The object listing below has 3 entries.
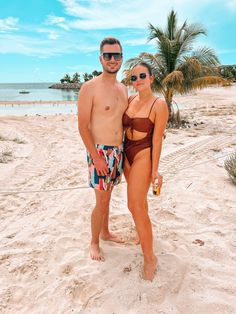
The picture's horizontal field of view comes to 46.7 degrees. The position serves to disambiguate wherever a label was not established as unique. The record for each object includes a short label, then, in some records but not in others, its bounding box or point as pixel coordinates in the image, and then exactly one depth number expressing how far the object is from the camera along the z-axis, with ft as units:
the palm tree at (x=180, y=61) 38.47
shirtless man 8.55
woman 8.27
